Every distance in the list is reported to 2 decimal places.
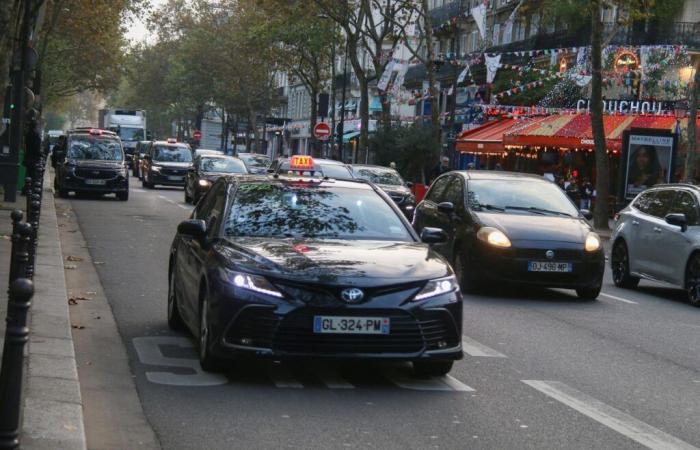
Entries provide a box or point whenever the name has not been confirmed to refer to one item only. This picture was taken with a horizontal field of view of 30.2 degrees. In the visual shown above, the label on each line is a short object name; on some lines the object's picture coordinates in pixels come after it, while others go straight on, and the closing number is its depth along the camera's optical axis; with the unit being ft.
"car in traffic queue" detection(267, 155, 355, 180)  92.38
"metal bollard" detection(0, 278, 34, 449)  17.06
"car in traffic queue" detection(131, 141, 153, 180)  200.46
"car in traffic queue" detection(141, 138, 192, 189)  155.92
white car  53.36
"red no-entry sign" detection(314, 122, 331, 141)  167.84
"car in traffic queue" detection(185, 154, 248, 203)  118.73
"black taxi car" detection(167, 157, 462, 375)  27.37
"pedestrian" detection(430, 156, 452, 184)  123.65
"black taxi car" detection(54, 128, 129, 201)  116.37
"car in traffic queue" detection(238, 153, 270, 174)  140.21
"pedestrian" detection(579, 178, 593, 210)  143.53
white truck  255.29
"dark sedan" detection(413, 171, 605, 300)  49.42
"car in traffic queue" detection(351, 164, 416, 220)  93.97
